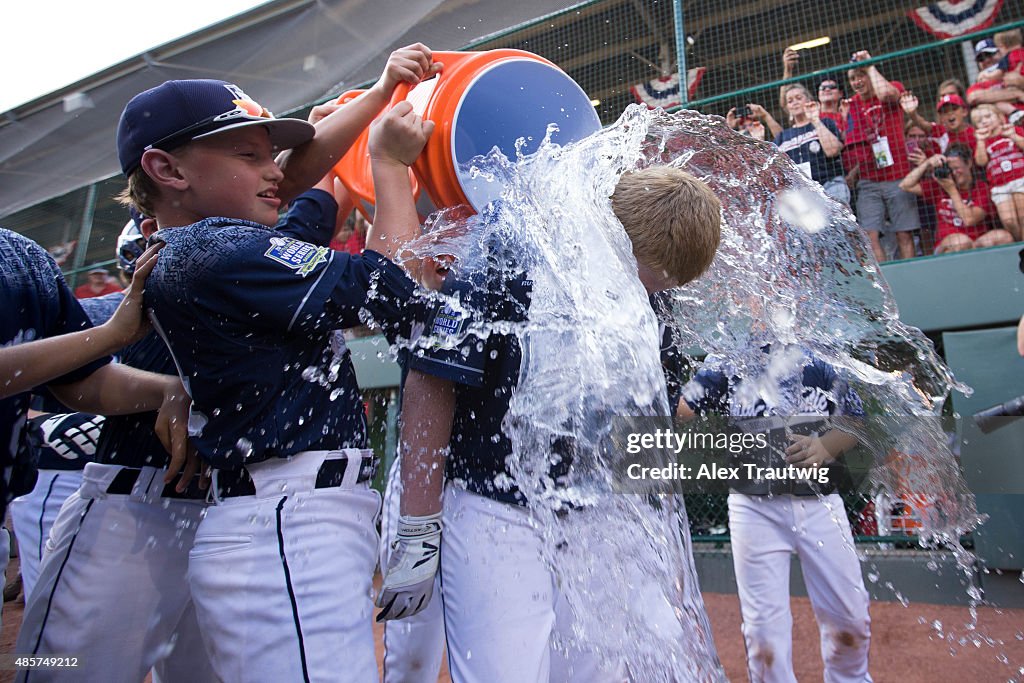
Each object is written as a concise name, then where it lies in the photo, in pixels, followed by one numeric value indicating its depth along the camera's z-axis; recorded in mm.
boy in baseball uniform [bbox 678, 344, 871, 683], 2613
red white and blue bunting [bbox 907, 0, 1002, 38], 5855
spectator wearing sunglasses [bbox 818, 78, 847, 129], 5012
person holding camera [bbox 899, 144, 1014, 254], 4559
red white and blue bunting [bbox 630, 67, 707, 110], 5957
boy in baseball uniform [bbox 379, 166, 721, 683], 1456
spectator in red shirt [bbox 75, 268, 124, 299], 7000
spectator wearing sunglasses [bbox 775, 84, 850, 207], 4883
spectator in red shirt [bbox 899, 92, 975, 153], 4724
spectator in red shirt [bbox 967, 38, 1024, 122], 4613
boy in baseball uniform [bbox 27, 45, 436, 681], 1240
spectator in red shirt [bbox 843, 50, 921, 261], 4805
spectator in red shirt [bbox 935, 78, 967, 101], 4824
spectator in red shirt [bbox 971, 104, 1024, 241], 4422
